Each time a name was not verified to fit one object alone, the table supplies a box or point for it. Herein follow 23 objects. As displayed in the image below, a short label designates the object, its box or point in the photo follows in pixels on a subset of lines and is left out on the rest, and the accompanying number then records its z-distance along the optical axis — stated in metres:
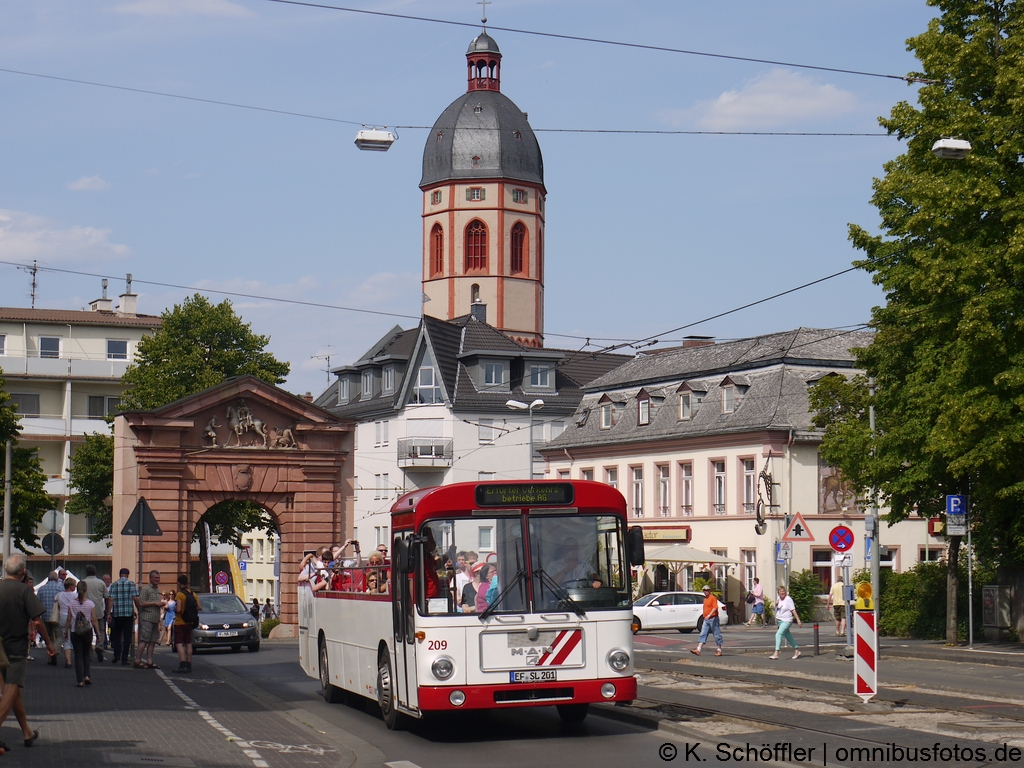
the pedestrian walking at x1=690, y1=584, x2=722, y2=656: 31.97
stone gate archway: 41.00
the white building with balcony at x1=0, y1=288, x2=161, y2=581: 81.75
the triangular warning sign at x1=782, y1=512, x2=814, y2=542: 31.31
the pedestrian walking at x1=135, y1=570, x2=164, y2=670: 27.44
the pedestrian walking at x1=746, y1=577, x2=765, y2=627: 51.16
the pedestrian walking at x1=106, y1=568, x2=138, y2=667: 27.24
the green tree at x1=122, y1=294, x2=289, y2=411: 63.75
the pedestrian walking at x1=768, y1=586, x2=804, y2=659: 30.12
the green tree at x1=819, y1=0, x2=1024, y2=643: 30.03
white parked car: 48.47
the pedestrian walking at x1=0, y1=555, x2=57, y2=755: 13.70
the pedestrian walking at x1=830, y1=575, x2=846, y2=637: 43.69
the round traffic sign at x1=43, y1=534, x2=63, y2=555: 37.94
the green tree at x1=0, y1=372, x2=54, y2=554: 50.78
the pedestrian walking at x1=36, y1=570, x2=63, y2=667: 26.92
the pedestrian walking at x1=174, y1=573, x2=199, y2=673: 26.48
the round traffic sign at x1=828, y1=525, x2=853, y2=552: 32.09
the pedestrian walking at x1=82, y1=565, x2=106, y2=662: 27.73
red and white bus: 14.52
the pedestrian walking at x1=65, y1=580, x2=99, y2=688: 21.55
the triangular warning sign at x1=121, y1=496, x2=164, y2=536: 29.92
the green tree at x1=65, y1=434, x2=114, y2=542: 62.97
